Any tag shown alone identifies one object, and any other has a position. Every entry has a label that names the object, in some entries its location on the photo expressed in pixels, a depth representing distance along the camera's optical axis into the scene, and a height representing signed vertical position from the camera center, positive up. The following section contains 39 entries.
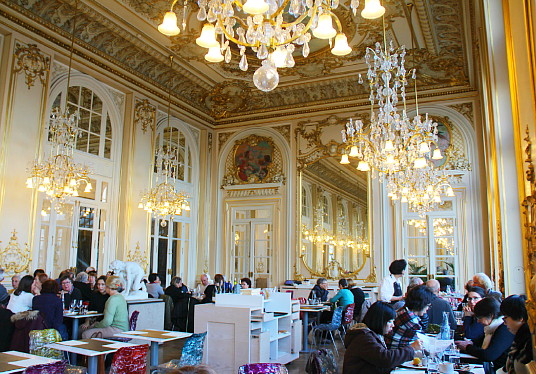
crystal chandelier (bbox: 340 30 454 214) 7.49 +1.82
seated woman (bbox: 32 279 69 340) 5.77 -0.50
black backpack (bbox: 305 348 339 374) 3.31 -0.68
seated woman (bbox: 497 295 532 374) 3.01 -0.43
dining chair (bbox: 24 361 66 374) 3.46 -0.77
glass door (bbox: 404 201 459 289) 11.61 +0.45
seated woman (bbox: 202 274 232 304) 8.92 -0.50
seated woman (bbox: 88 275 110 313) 7.38 -0.55
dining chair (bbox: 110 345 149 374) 4.05 -0.82
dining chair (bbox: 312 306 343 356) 8.38 -1.01
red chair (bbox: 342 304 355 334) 8.62 -0.92
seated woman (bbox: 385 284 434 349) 3.82 -0.51
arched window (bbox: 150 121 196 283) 12.45 +0.92
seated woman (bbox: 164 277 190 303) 9.75 -0.58
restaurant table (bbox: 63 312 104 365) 6.80 -0.77
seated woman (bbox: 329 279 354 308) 9.08 -0.62
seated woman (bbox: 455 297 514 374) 3.84 -0.57
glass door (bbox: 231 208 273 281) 13.58 +0.53
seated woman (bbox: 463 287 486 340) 4.76 -0.59
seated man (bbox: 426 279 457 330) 5.89 -0.55
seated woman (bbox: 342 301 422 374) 3.33 -0.58
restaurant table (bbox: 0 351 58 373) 3.66 -0.80
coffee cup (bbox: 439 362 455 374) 3.39 -0.71
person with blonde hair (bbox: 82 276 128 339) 6.05 -0.69
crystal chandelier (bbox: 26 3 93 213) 8.37 +1.55
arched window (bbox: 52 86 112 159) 10.56 +3.18
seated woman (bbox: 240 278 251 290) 10.46 -0.44
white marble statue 8.76 -0.26
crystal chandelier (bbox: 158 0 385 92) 4.15 +2.11
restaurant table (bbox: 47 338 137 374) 4.43 -0.81
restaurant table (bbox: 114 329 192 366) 5.17 -0.79
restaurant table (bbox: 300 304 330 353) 8.41 -0.96
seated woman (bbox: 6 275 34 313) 6.09 -0.47
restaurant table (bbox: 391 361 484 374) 3.49 -0.76
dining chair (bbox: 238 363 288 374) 3.15 -0.68
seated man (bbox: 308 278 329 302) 10.11 -0.55
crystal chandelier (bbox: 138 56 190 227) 10.70 +1.37
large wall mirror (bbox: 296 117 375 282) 12.59 +1.42
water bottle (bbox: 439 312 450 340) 4.35 -0.59
